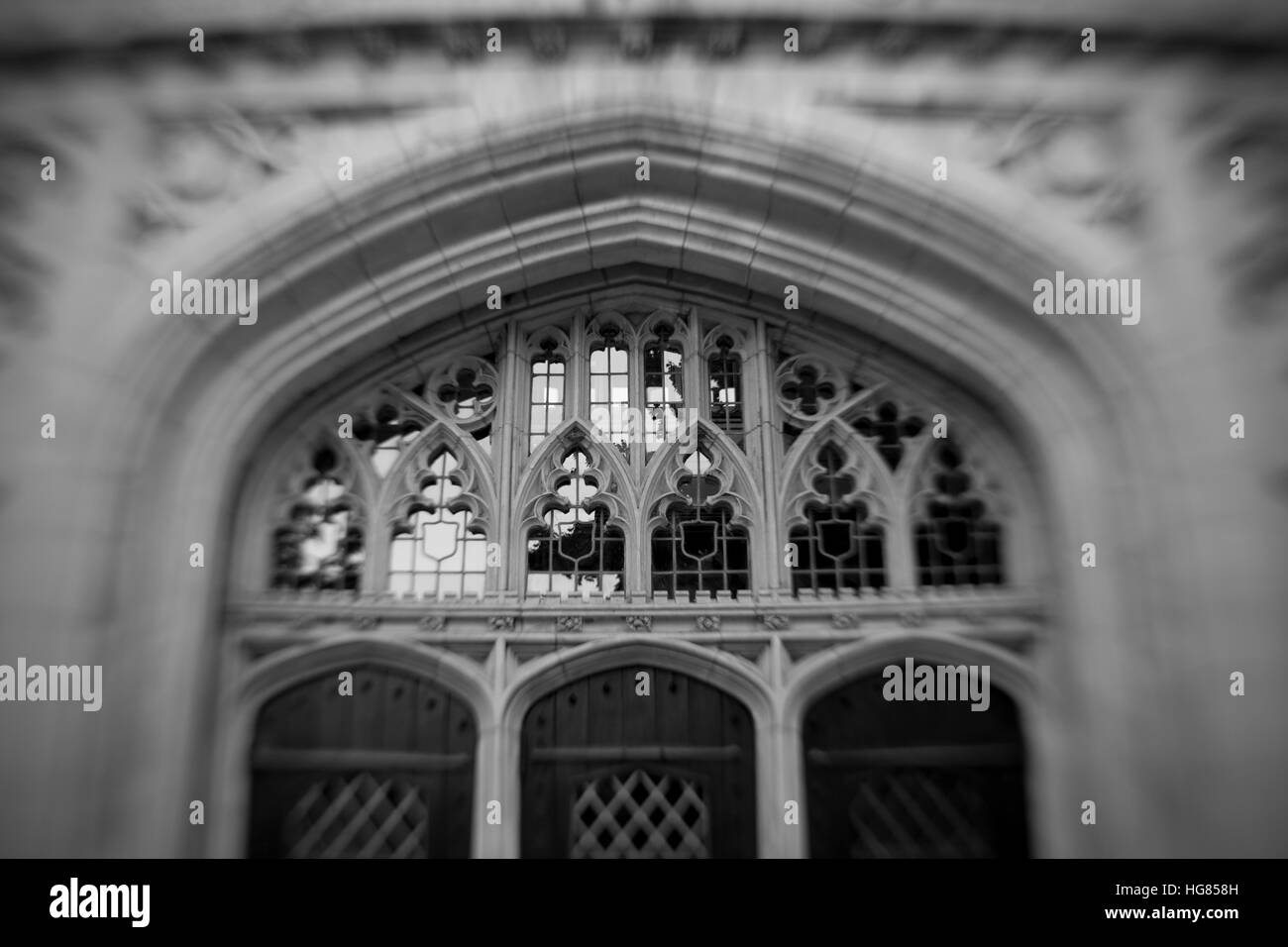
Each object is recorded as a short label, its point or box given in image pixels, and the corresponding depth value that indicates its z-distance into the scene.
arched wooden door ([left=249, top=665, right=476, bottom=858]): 4.93
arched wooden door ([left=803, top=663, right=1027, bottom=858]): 4.91
